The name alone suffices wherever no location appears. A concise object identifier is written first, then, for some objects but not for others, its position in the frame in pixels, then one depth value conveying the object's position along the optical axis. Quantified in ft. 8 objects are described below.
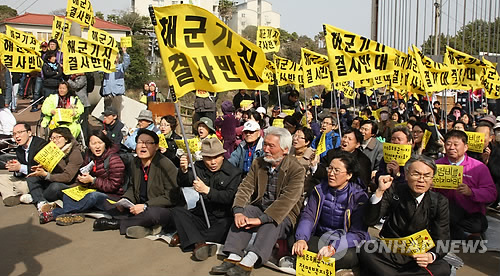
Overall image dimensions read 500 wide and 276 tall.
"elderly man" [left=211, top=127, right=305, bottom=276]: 15.06
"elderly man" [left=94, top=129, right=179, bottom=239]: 18.39
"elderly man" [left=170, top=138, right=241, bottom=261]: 16.81
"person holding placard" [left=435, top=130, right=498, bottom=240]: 17.26
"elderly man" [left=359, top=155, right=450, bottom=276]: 13.57
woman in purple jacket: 14.53
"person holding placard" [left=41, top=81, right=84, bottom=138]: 27.86
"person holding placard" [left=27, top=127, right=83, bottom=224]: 21.24
